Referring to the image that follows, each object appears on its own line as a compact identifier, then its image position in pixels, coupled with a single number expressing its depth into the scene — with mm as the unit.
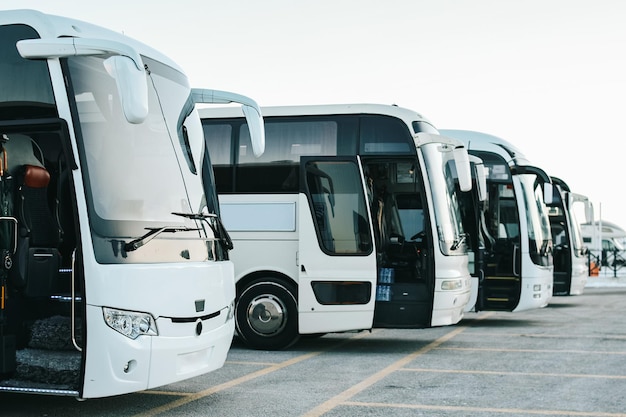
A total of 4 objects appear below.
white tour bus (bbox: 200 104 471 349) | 12750
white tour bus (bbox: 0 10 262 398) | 7277
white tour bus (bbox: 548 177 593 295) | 21828
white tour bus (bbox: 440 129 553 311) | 17109
